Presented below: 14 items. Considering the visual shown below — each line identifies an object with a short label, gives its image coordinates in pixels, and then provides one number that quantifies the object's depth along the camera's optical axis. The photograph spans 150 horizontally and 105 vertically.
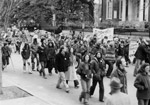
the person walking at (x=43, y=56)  12.15
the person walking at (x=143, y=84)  6.55
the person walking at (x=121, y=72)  7.13
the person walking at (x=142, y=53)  12.02
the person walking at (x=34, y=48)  13.27
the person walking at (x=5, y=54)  13.97
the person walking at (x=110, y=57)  12.21
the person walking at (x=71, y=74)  10.28
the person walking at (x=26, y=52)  13.42
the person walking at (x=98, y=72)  8.50
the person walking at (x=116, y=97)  4.61
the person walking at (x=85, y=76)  8.31
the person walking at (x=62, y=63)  9.81
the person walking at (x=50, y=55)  12.56
